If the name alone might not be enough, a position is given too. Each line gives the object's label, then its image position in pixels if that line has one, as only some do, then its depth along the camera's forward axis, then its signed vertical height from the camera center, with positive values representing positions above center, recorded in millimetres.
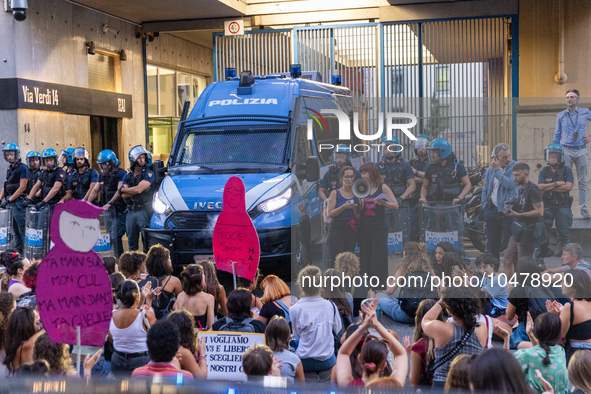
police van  8281 -25
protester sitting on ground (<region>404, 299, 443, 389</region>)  4098 -1322
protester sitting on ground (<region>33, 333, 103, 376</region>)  3730 -1115
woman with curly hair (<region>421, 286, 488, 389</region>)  3947 -1103
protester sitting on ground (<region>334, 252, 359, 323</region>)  5480 -885
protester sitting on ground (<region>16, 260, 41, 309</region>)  5803 -1044
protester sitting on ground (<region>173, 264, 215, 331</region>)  5441 -1173
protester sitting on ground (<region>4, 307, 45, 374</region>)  4234 -1155
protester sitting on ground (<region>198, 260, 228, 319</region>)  5977 -1173
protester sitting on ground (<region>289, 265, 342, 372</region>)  4934 -1342
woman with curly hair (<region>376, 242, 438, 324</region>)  5301 -950
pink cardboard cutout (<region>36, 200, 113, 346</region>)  3422 -639
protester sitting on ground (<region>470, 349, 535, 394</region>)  2447 -849
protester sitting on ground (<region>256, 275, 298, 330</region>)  5285 -1176
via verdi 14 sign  13945 +1835
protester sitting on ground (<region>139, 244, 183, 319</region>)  5910 -1064
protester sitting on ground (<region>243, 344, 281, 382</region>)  3592 -1136
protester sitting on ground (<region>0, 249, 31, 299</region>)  6188 -999
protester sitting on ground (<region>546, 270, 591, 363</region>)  4766 -1228
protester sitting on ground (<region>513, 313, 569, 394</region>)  4027 -1285
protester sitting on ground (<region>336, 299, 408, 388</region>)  3553 -1138
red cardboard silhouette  5562 -634
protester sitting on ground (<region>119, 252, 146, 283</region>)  6184 -957
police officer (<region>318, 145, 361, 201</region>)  5535 -3
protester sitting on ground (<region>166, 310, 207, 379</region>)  4203 -1240
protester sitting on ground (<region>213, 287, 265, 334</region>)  4672 -1148
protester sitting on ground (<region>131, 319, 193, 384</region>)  3623 -1072
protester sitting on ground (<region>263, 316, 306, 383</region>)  4227 -1236
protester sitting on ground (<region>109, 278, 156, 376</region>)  4637 -1241
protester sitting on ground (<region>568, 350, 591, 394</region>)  3688 -1267
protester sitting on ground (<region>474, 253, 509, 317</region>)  5367 -1115
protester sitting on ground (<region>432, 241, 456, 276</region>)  5262 -771
